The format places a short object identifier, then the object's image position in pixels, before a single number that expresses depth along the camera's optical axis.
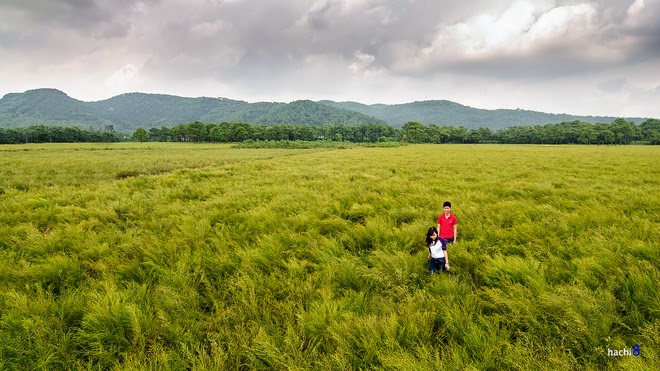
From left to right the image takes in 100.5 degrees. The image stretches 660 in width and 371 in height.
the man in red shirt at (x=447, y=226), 5.20
